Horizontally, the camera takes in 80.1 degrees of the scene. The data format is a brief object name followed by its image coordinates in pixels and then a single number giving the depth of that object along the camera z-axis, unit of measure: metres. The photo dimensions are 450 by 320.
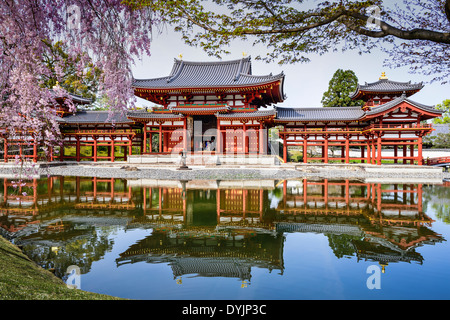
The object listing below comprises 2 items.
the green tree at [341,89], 40.72
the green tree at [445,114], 46.50
